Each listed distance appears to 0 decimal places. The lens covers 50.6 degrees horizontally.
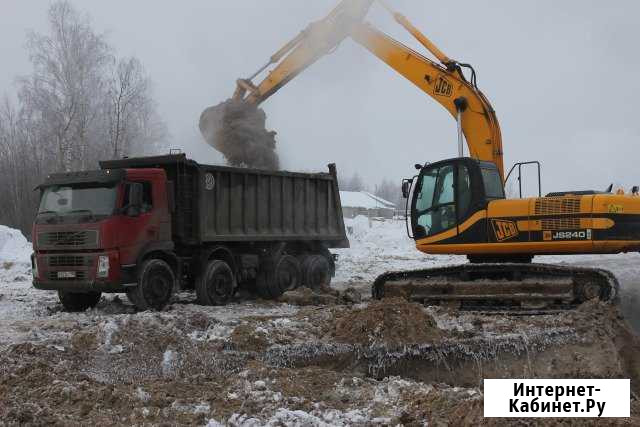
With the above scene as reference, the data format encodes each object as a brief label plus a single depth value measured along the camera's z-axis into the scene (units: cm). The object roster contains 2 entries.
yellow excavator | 894
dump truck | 1101
